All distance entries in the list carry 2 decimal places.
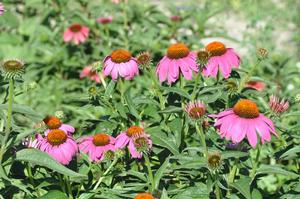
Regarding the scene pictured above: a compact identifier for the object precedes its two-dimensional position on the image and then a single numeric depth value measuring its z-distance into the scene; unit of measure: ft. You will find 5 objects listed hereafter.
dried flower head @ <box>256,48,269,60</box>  5.16
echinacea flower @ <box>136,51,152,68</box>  5.19
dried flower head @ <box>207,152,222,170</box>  4.64
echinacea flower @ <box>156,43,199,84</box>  5.24
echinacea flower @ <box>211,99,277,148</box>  4.69
